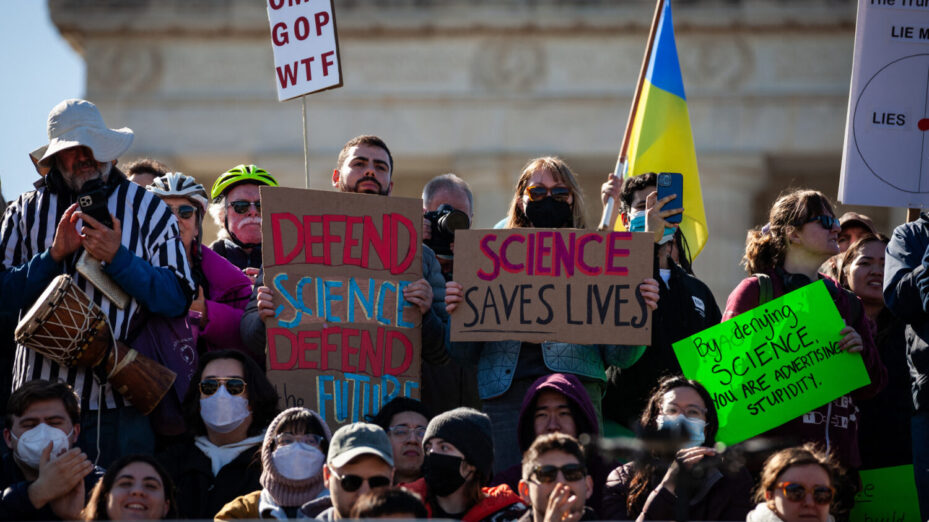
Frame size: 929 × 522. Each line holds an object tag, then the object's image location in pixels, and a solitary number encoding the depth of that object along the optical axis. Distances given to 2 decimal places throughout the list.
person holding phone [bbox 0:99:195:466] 14.56
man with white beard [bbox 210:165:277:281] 17.69
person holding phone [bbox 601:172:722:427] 16.17
